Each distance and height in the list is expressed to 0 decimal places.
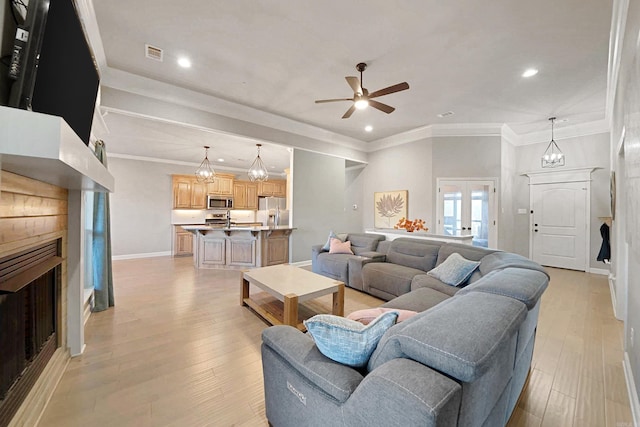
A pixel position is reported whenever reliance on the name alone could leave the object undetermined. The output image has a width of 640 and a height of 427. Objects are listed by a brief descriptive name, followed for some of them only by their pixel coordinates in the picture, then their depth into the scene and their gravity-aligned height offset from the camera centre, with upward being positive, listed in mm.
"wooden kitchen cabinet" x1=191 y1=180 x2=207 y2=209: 7598 +530
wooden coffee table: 2504 -831
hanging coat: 4426 -606
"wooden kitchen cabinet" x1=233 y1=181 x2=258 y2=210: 8602 +624
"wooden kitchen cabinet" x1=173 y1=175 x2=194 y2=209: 7354 +618
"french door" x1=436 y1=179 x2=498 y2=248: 5484 +106
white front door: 5379 -222
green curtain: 3162 -509
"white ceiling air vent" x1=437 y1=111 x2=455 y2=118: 4871 +1964
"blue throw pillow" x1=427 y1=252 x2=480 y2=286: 2783 -639
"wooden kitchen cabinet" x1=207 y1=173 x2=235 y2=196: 8008 +880
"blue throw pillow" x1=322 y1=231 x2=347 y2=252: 4898 -502
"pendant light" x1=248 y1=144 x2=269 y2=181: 6129 +941
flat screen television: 1019 +734
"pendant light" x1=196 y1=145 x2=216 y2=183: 6160 +965
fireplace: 1313 -700
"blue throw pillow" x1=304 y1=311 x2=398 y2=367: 1104 -552
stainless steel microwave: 7945 +334
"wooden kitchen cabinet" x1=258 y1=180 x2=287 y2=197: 9170 +926
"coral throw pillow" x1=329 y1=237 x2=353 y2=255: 4617 -626
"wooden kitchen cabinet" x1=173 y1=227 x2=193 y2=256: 7205 -883
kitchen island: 5355 -730
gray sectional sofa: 805 -588
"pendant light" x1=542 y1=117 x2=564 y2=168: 5223 +1212
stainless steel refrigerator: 7977 +188
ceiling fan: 3012 +1507
